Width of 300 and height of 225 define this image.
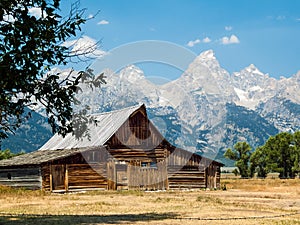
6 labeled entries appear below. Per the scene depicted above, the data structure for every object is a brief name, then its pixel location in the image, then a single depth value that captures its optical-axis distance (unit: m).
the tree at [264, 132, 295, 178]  106.19
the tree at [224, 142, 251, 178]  108.12
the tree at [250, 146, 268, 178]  106.56
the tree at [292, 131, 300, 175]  103.75
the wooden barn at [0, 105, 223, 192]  48.66
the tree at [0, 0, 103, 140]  17.03
